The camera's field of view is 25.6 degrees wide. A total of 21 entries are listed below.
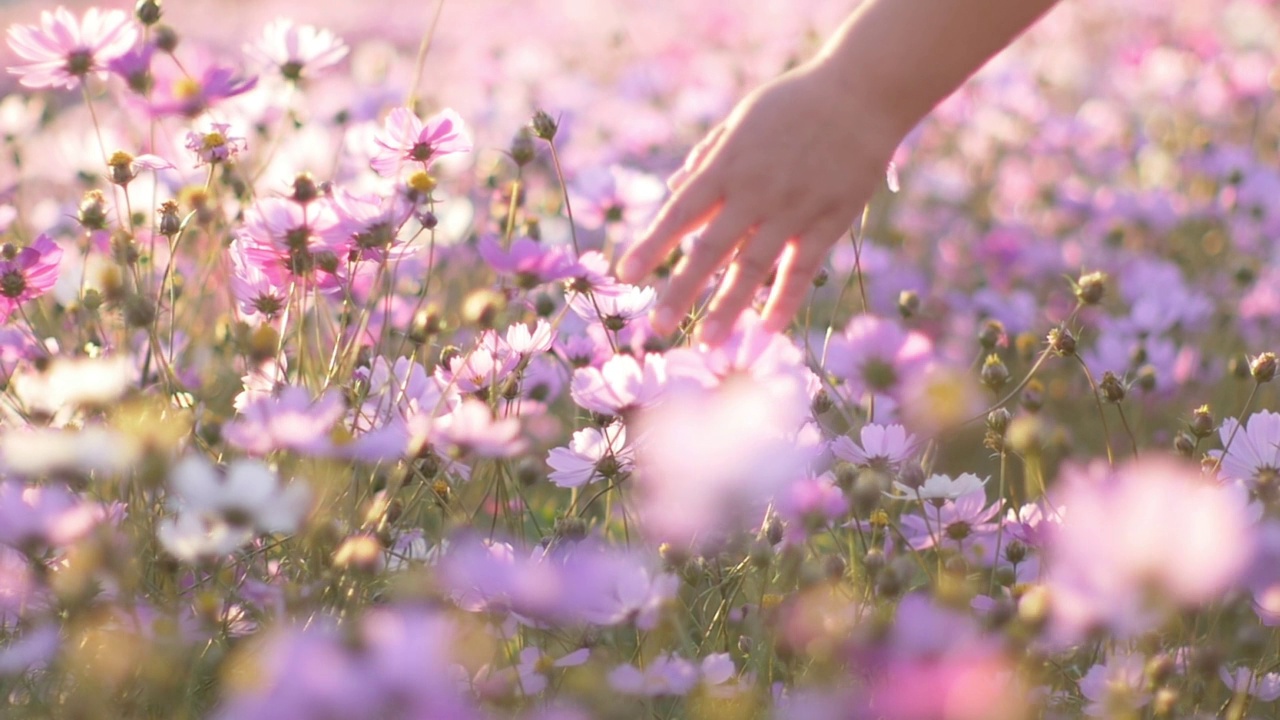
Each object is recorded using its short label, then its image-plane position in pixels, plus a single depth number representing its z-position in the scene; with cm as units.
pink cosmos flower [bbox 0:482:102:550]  132
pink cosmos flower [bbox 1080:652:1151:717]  139
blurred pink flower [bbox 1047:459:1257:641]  122
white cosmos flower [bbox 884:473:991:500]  153
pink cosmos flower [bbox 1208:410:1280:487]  150
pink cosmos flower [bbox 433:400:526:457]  142
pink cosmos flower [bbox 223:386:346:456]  137
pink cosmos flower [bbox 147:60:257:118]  161
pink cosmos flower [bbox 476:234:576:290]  153
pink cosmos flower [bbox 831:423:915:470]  155
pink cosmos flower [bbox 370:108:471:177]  158
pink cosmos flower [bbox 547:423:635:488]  148
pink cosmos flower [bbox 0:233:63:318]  156
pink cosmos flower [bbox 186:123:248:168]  160
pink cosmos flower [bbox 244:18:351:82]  179
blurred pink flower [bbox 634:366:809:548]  129
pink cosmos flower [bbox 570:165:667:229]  187
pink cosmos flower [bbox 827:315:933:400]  150
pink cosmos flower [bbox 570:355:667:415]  146
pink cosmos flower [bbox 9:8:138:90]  165
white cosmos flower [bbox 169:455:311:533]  130
